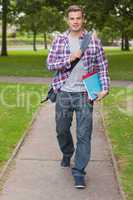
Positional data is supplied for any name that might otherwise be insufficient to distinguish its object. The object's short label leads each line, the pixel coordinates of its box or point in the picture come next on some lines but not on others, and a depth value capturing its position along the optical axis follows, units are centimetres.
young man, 642
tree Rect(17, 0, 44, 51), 3828
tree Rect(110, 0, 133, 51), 3086
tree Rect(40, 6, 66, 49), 4404
